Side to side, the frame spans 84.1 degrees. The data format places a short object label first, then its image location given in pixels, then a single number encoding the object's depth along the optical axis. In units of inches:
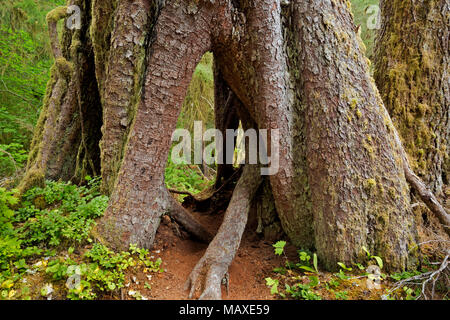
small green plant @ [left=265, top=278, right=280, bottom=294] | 82.5
